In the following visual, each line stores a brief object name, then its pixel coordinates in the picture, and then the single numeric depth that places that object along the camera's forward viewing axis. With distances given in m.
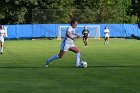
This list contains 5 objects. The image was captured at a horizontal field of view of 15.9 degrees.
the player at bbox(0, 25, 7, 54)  32.78
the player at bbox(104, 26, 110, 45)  47.98
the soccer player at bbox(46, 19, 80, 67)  20.53
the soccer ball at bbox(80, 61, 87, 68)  20.61
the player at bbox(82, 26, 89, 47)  42.88
